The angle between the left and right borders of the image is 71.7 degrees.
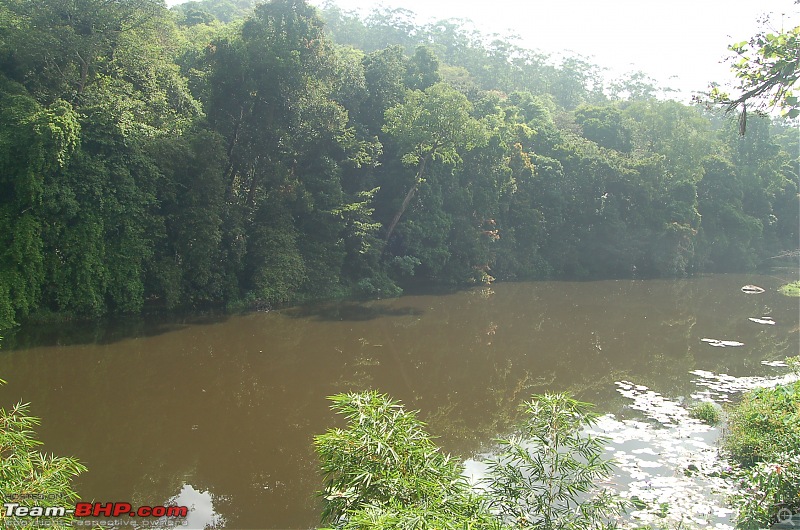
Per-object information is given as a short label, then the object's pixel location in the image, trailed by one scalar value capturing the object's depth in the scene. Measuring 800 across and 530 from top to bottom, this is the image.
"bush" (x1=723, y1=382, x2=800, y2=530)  4.42
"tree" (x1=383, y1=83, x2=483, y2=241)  18.23
